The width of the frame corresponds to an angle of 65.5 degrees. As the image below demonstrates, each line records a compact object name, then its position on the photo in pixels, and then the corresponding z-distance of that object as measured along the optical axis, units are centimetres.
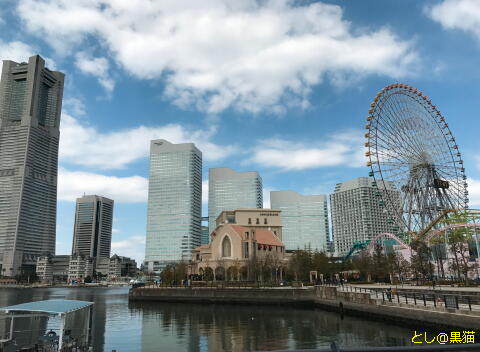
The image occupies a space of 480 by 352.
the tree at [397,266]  7713
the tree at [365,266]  9140
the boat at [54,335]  2219
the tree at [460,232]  6569
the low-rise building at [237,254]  10581
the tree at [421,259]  7021
